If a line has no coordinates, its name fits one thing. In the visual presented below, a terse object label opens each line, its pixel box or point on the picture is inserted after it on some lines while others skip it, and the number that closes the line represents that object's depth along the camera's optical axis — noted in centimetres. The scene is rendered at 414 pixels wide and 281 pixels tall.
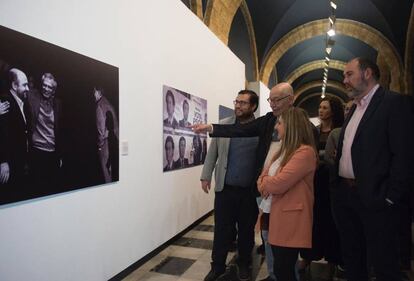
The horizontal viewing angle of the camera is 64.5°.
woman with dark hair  317
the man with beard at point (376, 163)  207
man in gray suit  331
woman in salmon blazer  213
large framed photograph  210
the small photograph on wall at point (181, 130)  430
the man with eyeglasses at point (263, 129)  274
